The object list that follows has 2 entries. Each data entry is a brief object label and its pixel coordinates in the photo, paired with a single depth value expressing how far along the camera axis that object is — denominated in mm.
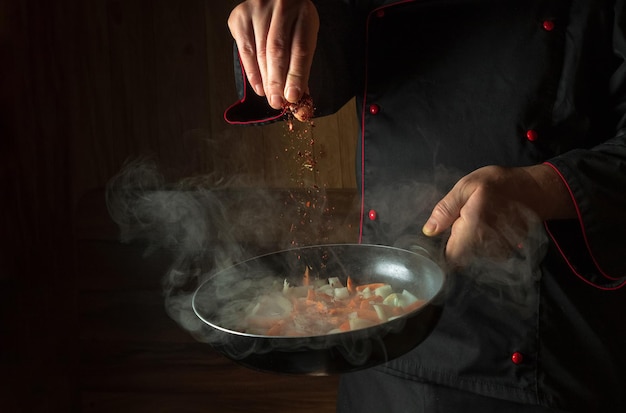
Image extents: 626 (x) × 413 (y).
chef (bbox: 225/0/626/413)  877
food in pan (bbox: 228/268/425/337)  844
